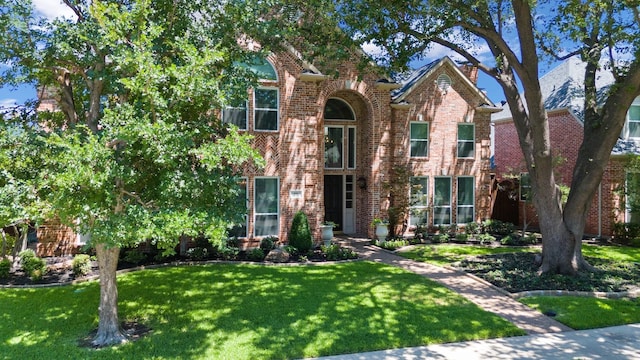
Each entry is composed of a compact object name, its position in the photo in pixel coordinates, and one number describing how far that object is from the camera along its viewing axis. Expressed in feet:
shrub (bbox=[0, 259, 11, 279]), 34.83
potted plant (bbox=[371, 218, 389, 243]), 52.75
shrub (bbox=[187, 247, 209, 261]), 42.22
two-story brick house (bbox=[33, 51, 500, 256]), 48.56
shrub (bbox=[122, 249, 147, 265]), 39.46
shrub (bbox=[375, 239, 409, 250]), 50.83
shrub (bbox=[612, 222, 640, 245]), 55.72
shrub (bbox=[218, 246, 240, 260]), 43.11
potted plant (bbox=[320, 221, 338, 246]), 49.08
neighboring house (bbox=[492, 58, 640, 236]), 58.75
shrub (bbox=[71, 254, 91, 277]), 35.55
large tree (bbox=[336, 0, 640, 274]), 34.99
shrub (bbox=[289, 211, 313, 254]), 46.26
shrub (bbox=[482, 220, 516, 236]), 61.82
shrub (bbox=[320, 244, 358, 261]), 43.83
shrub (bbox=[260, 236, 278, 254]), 46.68
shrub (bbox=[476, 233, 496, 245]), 55.47
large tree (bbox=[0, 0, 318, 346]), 19.20
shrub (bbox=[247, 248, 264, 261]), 42.88
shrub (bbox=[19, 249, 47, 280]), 35.63
